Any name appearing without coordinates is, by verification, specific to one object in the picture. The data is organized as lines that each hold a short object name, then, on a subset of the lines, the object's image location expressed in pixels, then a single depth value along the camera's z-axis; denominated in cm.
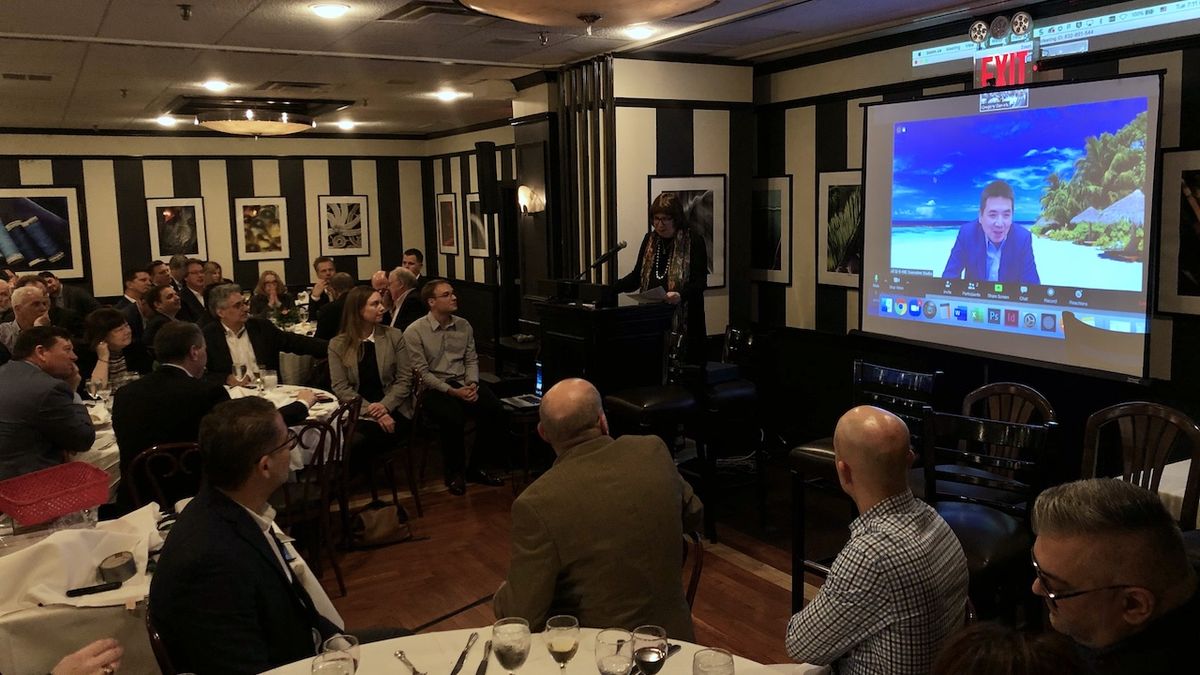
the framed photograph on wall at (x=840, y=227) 620
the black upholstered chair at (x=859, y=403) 388
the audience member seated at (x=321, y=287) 919
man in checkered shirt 209
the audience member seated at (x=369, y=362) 573
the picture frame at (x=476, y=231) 1195
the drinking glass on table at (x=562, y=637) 197
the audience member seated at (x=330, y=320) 682
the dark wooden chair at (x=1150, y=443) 330
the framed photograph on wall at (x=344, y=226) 1313
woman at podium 583
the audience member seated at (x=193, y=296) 767
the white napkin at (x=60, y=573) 261
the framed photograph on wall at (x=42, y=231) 1106
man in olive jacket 230
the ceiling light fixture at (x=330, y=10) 484
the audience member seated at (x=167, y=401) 393
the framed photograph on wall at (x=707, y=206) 671
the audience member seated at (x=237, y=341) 565
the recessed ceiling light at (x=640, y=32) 572
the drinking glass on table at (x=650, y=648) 188
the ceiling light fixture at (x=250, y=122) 827
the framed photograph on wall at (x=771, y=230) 687
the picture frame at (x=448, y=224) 1290
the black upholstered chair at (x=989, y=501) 322
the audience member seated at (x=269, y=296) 869
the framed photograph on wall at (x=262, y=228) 1253
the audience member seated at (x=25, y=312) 596
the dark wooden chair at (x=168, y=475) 383
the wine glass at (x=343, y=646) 193
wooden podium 551
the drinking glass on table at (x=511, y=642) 190
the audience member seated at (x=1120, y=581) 158
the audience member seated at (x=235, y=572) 213
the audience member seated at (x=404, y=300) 705
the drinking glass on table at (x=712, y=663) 179
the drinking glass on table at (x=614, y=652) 184
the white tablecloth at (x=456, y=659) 206
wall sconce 750
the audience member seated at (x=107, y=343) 543
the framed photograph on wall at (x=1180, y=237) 430
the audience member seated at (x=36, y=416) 380
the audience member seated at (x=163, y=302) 660
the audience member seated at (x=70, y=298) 804
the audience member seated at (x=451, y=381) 606
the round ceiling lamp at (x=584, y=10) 340
